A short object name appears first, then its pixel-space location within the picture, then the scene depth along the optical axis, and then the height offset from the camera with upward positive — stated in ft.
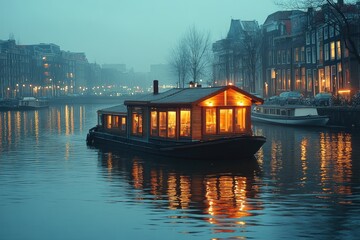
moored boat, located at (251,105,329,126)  207.10 -3.29
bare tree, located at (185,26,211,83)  392.47 +35.59
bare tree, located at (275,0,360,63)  177.68 +29.01
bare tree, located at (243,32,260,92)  334.44 +31.15
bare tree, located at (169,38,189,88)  408.87 +28.92
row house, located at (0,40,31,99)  570.87 +37.68
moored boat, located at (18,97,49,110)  436.35 +4.79
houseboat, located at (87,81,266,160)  110.83 -3.07
